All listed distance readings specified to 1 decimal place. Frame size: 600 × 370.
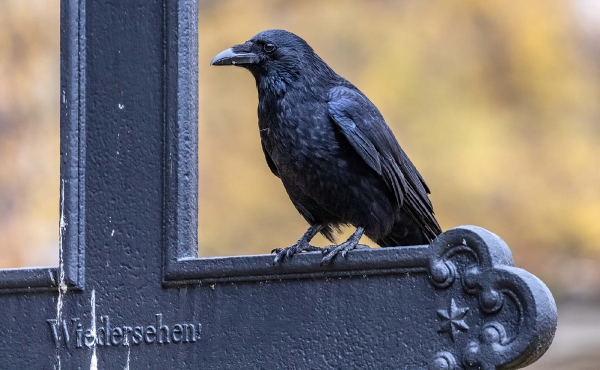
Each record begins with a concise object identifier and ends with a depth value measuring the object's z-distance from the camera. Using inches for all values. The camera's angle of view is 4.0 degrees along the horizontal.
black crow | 412.3
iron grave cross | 396.3
